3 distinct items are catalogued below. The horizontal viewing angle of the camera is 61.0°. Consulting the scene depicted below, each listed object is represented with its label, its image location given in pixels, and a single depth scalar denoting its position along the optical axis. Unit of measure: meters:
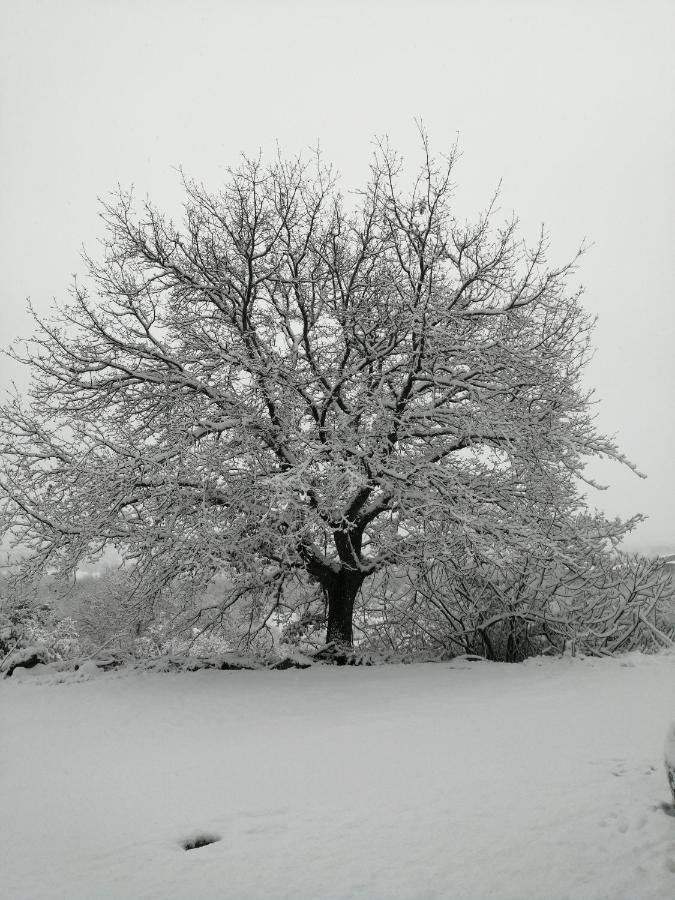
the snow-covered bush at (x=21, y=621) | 9.61
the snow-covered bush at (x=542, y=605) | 10.53
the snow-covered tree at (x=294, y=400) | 8.71
